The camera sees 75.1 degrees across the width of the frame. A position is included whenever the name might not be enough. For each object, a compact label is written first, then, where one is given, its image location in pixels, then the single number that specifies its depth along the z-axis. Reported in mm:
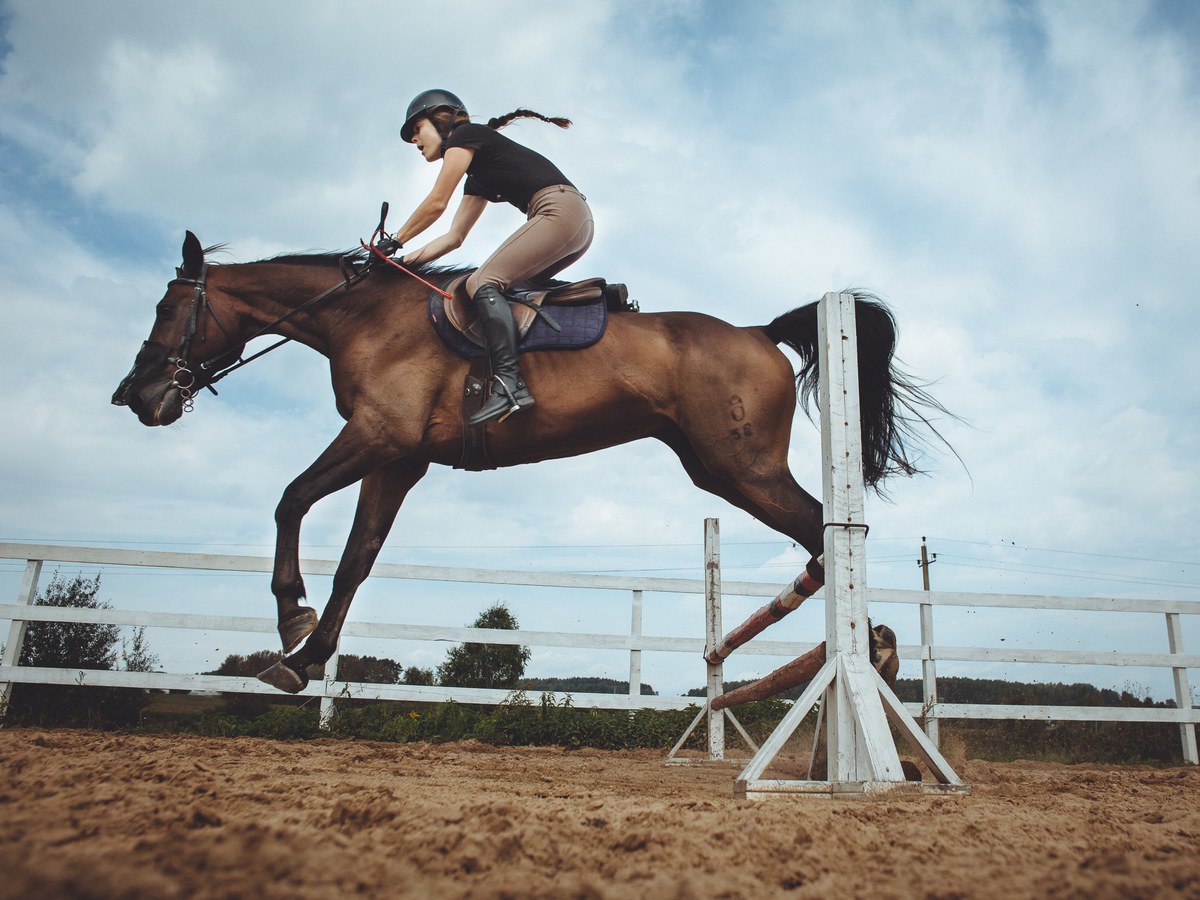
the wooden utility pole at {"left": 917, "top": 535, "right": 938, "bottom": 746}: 7848
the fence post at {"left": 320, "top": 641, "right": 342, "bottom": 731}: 6820
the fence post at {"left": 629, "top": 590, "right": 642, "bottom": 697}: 7531
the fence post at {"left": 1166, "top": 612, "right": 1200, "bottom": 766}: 7934
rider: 3918
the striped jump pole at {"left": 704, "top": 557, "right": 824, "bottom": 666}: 3561
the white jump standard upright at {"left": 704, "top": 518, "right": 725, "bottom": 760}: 5836
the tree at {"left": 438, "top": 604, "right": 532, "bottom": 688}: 14390
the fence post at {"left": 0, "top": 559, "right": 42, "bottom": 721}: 6562
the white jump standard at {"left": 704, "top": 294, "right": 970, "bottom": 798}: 2852
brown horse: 3646
